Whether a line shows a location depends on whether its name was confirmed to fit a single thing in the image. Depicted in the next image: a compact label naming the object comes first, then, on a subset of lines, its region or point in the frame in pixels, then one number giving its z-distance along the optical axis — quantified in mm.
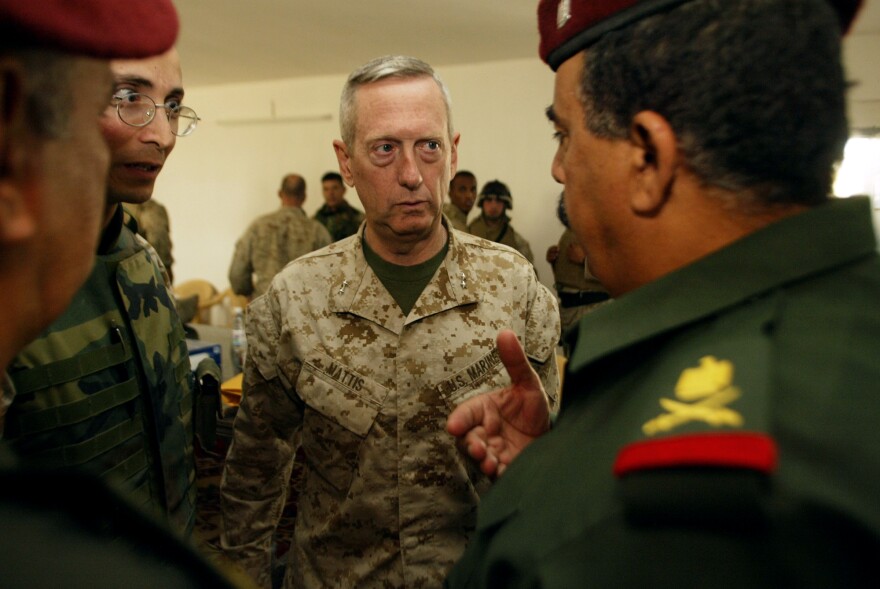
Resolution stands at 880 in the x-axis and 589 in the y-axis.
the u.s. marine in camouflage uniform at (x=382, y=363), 1341
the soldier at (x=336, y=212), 6340
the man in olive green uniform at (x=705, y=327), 465
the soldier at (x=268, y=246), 5266
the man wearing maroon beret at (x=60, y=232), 463
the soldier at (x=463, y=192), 5879
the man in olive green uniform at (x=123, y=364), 1126
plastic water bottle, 2887
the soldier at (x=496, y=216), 5695
